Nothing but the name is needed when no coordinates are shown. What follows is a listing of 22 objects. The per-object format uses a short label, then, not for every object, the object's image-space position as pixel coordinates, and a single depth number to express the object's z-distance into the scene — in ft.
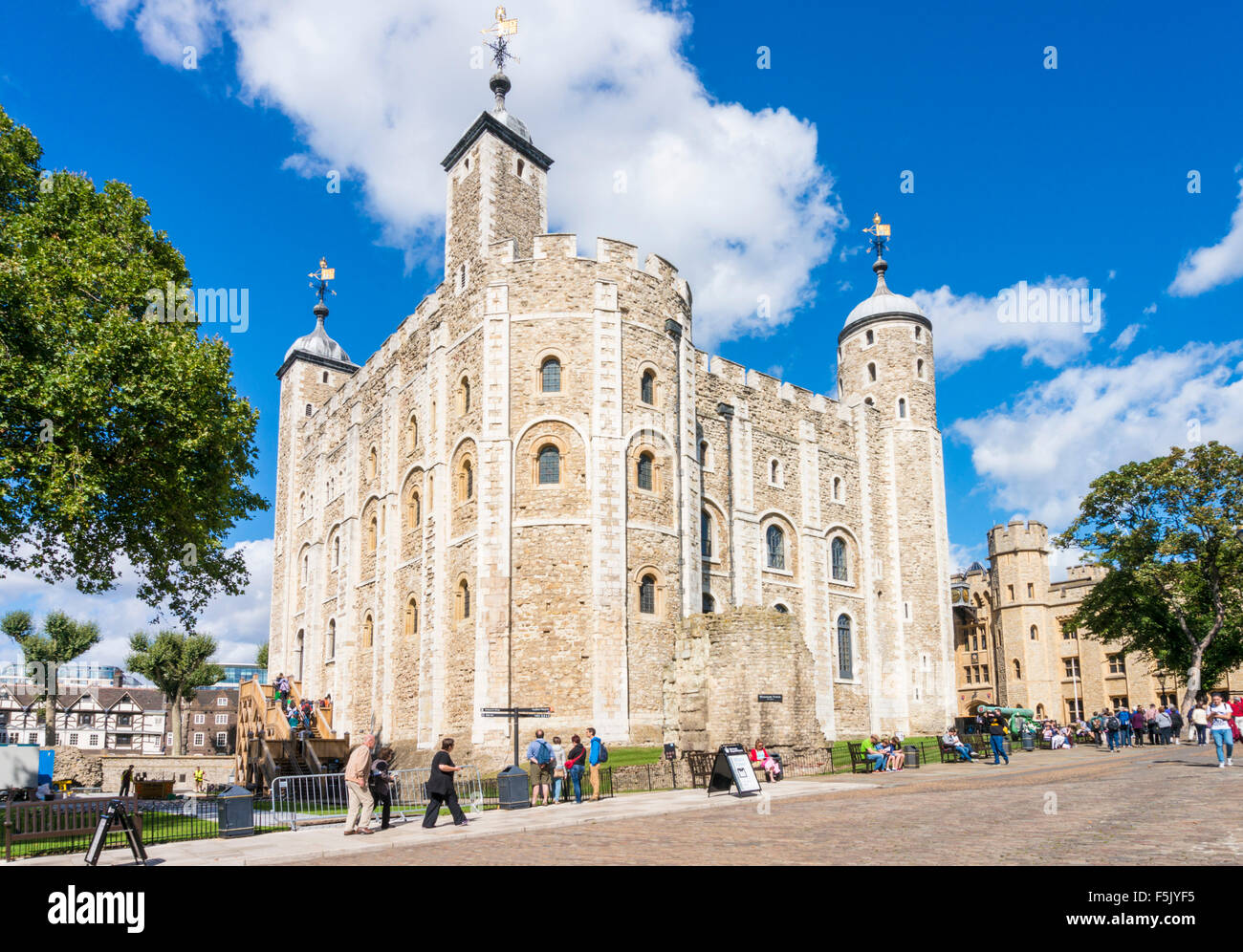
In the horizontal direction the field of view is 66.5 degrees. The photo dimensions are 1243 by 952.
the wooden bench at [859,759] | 74.94
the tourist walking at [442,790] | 47.39
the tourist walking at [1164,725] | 100.43
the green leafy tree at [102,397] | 60.34
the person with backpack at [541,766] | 60.34
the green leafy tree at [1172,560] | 122.01
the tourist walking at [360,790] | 46.14
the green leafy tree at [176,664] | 178.09
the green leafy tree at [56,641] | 176.24
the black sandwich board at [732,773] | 56.85
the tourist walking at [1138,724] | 107.76
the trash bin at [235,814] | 47.09
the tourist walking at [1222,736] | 63.72
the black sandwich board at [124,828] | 36.06
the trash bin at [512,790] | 57.52
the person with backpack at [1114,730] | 100.89
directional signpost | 63.98
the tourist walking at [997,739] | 82.58
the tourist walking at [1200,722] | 87.04
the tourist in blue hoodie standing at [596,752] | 63.93
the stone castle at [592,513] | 84.99
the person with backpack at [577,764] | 59.93
